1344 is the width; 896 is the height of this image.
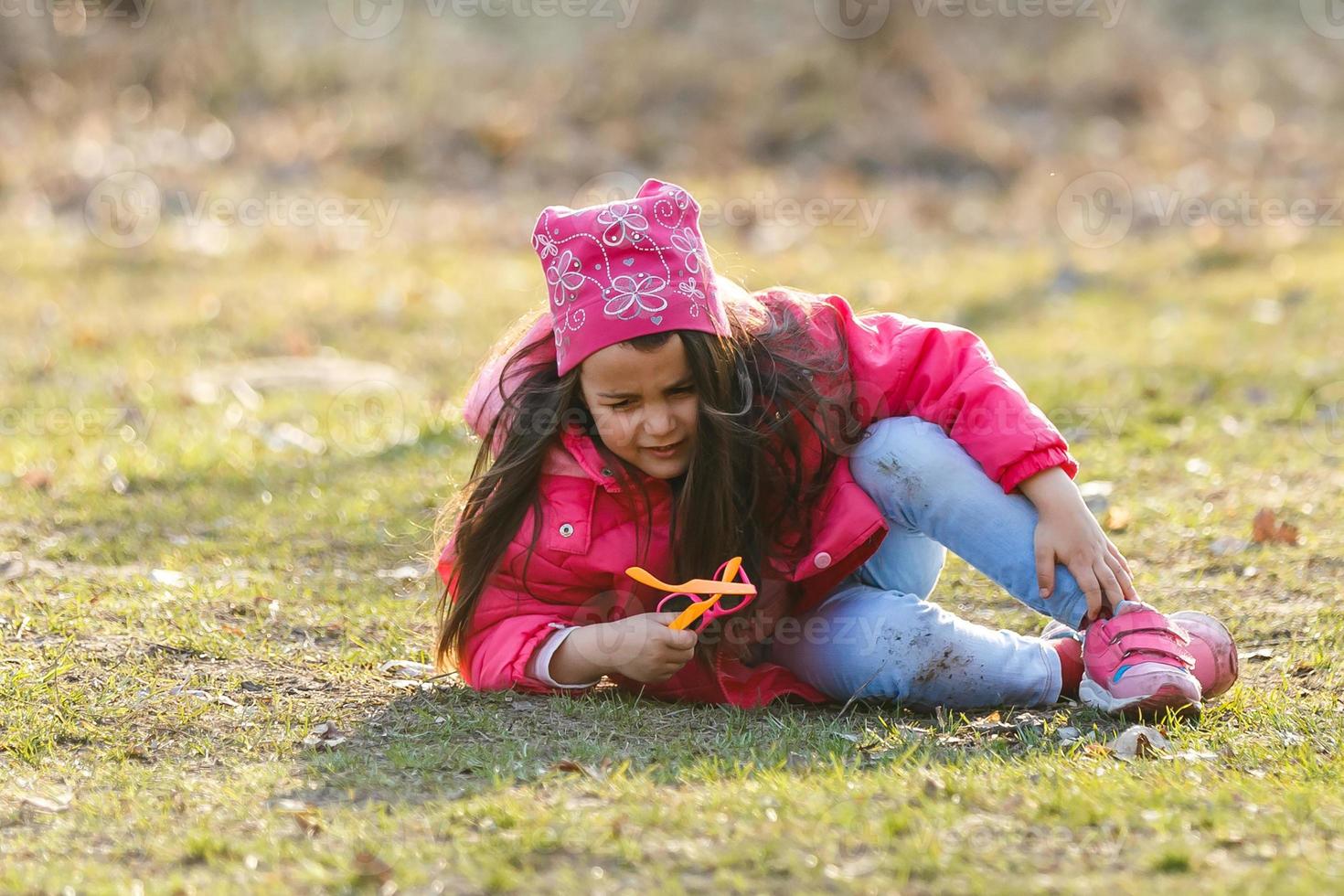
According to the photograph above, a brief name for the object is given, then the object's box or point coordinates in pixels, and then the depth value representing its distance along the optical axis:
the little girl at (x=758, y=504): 5.86
